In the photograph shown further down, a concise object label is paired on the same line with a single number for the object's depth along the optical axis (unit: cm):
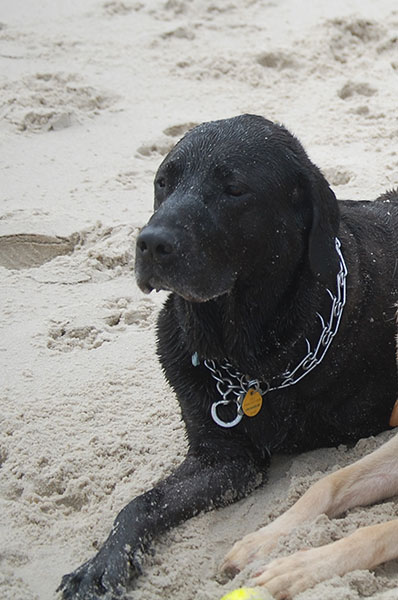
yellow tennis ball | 427
